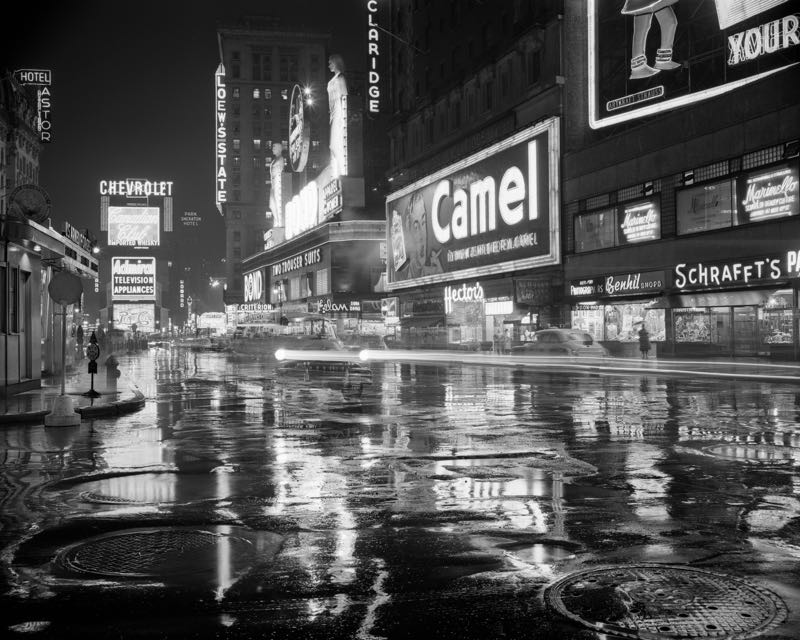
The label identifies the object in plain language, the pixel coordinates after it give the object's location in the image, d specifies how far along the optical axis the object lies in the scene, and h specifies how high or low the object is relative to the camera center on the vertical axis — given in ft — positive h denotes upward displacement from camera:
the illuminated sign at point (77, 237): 109.74 +14.66
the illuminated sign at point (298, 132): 319.47 +79.64
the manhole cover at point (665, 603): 14.38 -5.04
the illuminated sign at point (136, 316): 419.74 +11.73
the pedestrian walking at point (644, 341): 122.31 -1.30
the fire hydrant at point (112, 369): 89.59 -3.22
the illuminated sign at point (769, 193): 104.88 +17.85
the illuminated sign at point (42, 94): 255.29 +78.35
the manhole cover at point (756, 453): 33.14 -5.07
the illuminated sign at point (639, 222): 129.49 +17.48
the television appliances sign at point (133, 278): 416.67 +30.80
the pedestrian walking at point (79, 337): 171.12 +0.54
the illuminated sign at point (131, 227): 422.00 +56.43
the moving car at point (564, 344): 114.93 -1.44
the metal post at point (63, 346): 53.83 -0.41
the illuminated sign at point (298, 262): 298.97 +29.37
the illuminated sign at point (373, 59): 231.71 +77.45
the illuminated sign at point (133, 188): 443.32 +81.30
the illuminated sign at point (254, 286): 401.68 +25.62
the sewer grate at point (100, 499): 26.69 -5.12
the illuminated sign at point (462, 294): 180.65 +9.13
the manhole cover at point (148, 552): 18.53 -5.06
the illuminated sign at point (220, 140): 557.33 +133.02
